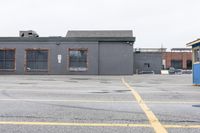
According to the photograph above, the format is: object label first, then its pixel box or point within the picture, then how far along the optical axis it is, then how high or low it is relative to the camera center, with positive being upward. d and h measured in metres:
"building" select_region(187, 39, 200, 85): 13.08 +0.43
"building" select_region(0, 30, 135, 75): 24.28 +1.32
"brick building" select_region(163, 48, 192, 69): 54.65 +2.04
